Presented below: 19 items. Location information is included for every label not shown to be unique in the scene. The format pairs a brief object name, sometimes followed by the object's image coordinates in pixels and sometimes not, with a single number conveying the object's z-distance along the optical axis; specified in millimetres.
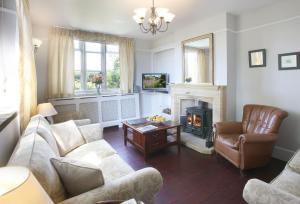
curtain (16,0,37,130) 2127
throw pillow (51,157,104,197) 1318
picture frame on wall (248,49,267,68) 3227
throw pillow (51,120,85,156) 2376
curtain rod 4349
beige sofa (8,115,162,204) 1188
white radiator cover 4473
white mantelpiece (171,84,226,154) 3566
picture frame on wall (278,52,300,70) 2836
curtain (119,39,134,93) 5262
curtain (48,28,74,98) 4320
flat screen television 5301
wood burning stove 3994
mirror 3840
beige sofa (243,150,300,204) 1182
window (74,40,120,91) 4867
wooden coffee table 3220
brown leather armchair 2521
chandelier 2475
